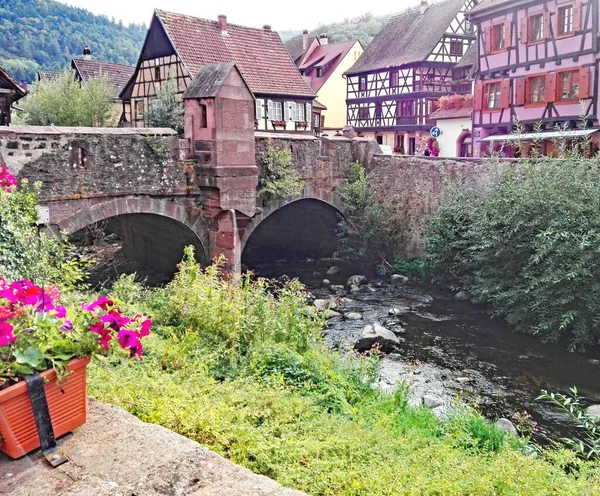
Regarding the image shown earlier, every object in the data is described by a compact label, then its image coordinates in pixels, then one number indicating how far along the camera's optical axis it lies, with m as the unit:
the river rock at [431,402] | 9.24
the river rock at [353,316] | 14.42
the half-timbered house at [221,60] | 24.77
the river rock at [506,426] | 8.38
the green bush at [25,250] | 7.97
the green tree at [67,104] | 24.44
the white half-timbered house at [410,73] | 34.03
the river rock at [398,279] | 17.98
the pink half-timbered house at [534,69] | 21.30
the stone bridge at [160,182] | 12.34
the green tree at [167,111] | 21.78
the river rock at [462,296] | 15.88
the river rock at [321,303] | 15.11
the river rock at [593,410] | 9.36
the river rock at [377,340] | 12.26
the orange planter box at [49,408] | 3.34
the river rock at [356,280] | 17.66
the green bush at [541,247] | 12.61
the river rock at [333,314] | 14.58
